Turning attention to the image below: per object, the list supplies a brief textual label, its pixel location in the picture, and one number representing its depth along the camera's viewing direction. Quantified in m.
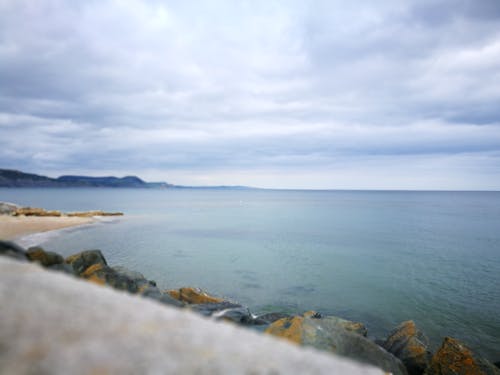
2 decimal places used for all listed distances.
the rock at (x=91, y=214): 52.92
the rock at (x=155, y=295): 8.80
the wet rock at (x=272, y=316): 11.66
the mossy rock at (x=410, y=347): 8.44
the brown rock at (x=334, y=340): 6.57
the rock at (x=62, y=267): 8.58
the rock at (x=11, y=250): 5.41
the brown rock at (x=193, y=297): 12.44
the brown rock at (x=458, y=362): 7.61
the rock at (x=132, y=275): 11.04
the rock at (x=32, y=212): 45.75
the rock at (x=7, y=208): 46.41
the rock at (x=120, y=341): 2.27
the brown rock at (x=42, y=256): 8.48
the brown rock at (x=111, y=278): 10.08
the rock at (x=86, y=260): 12.89
